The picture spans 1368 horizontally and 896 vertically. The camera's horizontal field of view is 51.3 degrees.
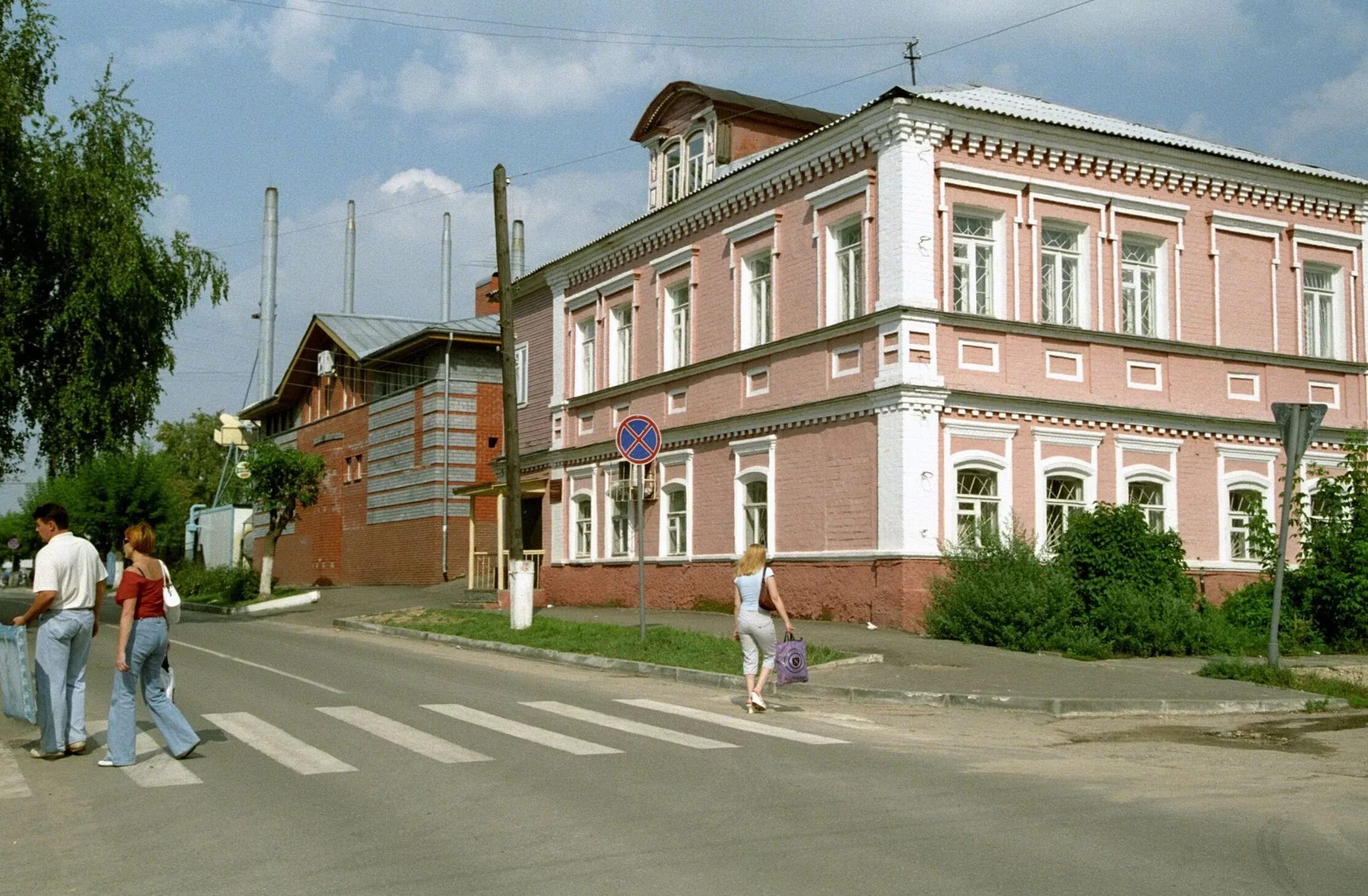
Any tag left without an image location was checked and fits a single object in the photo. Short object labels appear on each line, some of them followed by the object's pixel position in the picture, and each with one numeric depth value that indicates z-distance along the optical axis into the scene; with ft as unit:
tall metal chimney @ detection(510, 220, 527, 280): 193.26
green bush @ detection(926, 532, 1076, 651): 62.59
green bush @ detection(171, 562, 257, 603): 131.34
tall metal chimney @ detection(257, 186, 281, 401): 212.84
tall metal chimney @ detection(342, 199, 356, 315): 221.25
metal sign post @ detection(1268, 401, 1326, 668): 52.95
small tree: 127.85
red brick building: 137.59
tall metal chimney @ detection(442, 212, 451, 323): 223.71
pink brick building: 72.59
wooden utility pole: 78.48
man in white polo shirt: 32.76
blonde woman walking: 44.65
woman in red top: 31.81
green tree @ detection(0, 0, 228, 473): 84.79
